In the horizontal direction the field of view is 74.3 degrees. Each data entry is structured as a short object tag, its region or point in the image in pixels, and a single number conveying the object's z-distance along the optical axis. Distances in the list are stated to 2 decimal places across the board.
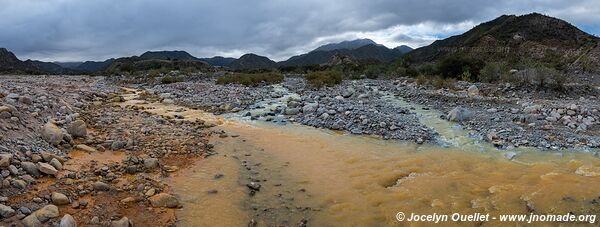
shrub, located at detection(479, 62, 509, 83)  21.29
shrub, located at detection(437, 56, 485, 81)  26.01
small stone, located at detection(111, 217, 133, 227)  5.15
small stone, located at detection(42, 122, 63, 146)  8.18
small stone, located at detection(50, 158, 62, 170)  6.96
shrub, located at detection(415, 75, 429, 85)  21.04
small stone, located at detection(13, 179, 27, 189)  5.84
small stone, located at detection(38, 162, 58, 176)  6.56
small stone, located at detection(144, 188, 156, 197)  6.28
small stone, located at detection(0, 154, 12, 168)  6.10
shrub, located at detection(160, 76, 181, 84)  30.31
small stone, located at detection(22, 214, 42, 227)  4.94
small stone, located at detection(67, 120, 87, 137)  9.16
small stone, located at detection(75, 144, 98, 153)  8.38
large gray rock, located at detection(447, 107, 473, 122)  11.76
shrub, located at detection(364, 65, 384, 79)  33.66
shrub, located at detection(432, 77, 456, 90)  19.12
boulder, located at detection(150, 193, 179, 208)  6.00
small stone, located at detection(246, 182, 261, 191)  6.80
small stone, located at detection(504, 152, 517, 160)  8.14
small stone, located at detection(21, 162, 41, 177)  6.42
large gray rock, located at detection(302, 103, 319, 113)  13.79
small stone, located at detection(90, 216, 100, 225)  5.26
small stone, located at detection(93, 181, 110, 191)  6.34
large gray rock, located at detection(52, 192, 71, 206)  5.66
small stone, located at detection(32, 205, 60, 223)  5.11
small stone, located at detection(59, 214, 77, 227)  4.94
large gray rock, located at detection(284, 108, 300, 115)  13.91
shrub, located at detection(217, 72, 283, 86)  26.77
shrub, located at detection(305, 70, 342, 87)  23.75
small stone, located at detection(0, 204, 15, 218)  5.00
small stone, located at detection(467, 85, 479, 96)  16.72
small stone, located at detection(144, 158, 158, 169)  7.58
